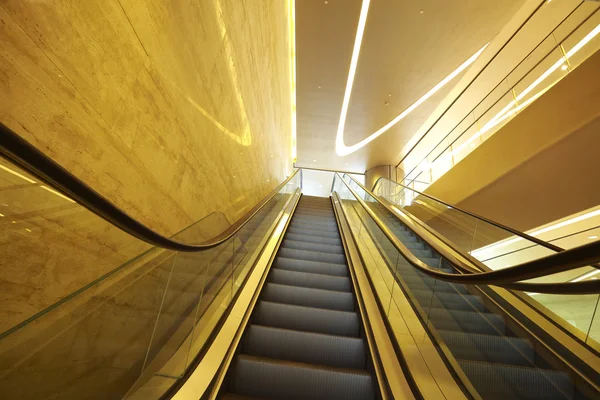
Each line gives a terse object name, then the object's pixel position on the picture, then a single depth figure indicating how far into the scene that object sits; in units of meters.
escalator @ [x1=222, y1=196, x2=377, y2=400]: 2.02
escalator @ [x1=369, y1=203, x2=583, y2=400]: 1.45
